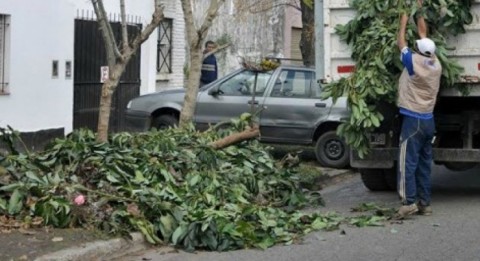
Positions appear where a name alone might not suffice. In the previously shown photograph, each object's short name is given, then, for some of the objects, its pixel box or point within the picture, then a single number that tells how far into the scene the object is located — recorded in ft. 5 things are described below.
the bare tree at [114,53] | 38.65
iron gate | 54.85
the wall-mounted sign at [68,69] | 53.16
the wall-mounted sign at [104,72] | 49.66
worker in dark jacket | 60.54
